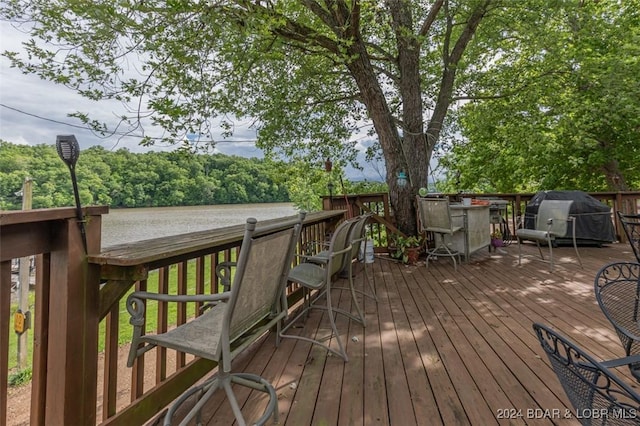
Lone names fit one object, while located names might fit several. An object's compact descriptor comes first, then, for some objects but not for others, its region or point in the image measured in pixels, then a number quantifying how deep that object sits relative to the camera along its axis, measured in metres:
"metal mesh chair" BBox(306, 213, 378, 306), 2.58
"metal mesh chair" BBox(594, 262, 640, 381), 1.55
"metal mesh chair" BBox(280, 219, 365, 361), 2.27
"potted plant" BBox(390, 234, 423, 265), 5.04
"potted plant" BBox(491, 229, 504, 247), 5.81
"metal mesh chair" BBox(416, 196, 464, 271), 4.52
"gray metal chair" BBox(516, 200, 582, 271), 4.48
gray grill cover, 5.45
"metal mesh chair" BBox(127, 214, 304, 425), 1.26
